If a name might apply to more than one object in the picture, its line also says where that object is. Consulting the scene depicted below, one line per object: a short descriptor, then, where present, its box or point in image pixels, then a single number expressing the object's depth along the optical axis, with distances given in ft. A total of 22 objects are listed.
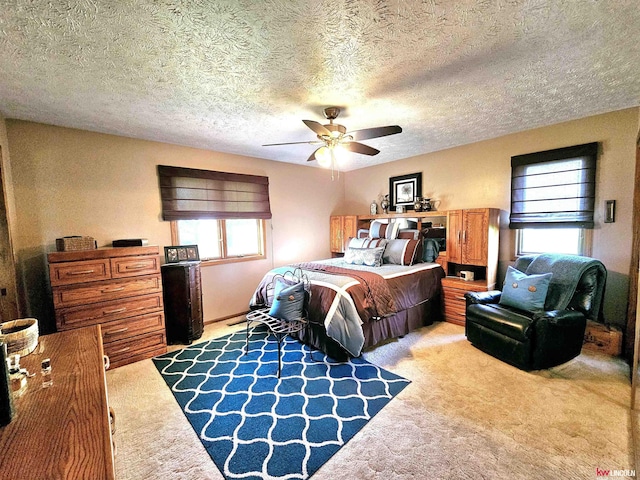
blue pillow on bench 8.91
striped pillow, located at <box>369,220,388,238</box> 14.46
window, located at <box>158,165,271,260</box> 11.71
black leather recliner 7.88
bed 8.67
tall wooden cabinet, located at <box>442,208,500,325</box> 11.32
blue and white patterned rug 5.42
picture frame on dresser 11.17
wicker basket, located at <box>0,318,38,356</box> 3.94
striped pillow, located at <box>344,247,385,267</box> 12.57
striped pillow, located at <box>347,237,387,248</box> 13.47
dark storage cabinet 10.50
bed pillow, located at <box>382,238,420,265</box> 12.51
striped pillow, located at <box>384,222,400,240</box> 13.88
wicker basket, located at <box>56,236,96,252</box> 8.55
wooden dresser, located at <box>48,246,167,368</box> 8.15
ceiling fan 7.75
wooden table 2.19
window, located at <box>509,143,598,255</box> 9.79
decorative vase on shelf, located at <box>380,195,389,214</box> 15.84
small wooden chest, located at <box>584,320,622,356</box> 8.71
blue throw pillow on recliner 8.52
